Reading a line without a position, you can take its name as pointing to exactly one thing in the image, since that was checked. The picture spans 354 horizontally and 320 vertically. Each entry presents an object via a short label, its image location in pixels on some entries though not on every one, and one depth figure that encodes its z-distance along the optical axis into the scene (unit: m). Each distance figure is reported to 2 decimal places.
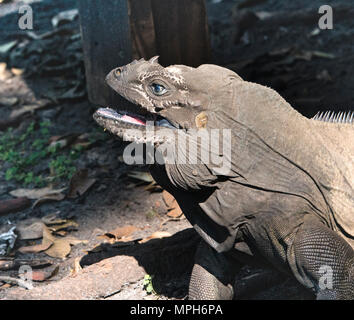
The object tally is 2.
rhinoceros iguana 3.50
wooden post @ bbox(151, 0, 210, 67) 6.55
